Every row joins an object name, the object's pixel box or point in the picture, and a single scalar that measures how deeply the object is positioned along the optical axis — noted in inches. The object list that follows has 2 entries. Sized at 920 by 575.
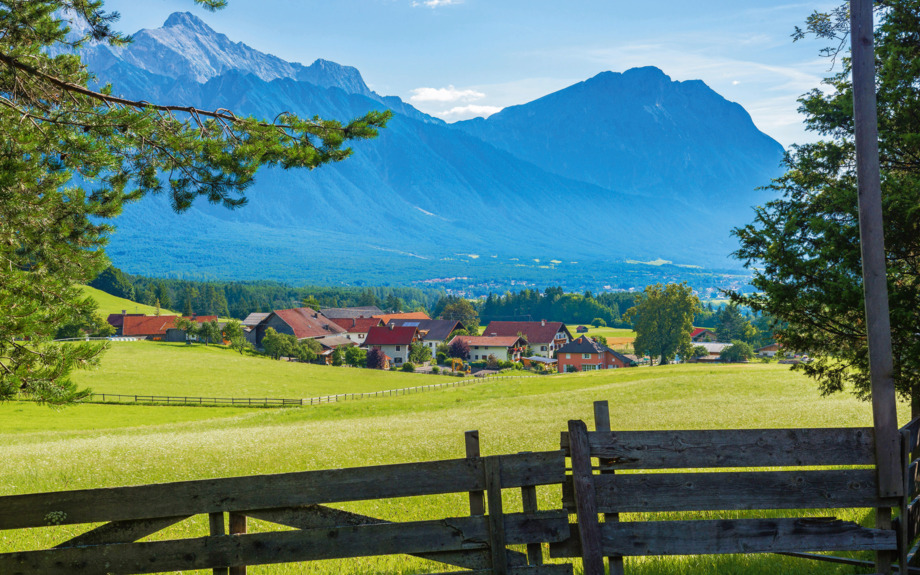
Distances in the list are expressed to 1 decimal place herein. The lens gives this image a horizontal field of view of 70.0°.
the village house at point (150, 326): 5438.0
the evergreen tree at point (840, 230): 498.3
